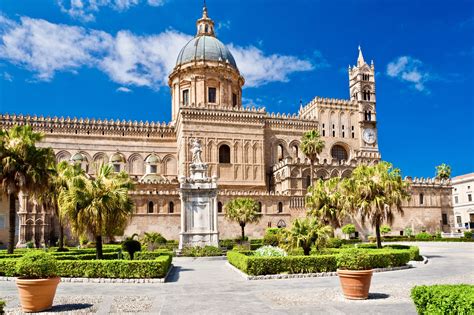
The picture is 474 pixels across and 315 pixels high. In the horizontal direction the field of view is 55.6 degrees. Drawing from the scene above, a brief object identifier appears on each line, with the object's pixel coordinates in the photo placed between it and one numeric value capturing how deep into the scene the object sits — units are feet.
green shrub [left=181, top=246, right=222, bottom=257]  93.09
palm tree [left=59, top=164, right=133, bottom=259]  66.44
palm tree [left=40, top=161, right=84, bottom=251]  95.12
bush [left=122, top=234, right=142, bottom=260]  74.02
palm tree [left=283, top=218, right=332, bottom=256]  66.29
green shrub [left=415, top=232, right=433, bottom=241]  149.60
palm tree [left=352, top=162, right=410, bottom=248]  87.30
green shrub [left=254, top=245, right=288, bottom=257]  63.82
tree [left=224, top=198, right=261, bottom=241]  125.90
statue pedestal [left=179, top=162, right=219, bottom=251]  97.09
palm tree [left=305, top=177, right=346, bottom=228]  113.60
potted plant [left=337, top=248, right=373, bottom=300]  40.27
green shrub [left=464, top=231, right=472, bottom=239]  141.09
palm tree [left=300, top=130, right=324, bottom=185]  166.71
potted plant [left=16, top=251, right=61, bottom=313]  36.81
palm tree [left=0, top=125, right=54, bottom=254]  78.02
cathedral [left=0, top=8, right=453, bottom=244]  161.58
